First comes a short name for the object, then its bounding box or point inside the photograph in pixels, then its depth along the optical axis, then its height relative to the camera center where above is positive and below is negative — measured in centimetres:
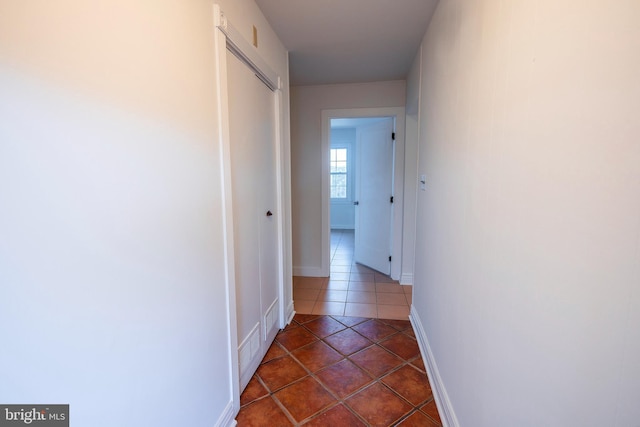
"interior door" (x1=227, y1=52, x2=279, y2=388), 168 -16
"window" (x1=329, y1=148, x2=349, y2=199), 688 +23
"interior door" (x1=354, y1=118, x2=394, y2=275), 381 -16
